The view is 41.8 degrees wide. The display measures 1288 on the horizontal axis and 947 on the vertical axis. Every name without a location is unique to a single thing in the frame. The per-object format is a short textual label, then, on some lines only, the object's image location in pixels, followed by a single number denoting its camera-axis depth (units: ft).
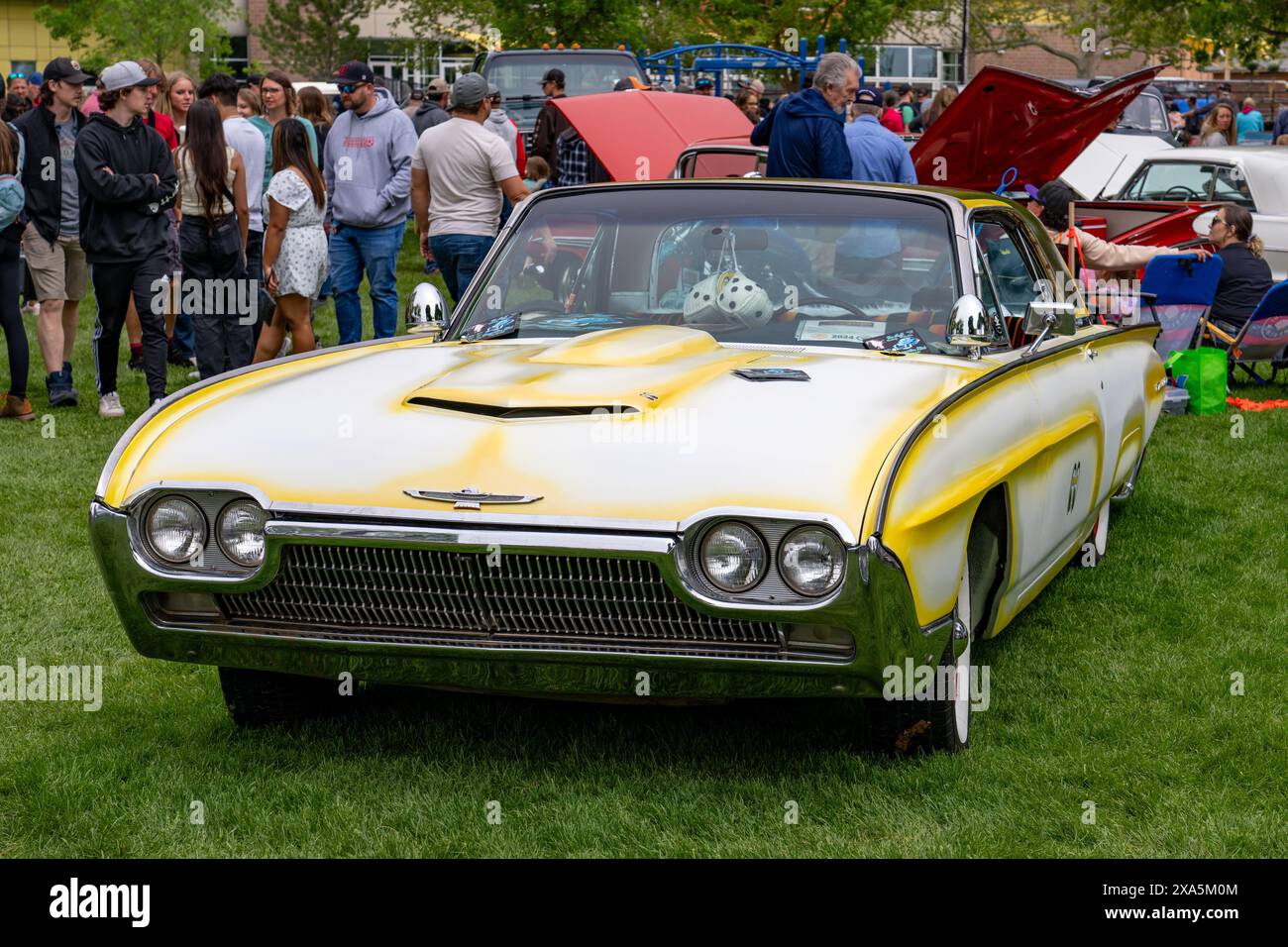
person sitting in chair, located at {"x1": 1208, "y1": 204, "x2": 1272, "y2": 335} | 38.11
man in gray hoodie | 33.81
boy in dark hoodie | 30.50
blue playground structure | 75.87
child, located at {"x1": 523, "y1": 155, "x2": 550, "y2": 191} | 51.55
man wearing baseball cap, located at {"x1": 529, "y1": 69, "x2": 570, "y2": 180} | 52.13
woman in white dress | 31.37
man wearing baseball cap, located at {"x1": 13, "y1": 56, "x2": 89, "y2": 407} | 32.76
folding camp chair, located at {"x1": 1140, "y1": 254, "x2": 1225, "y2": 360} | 37.37
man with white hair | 29.25
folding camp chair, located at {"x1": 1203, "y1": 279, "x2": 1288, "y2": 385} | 36.04
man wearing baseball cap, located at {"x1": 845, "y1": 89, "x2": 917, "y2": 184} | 32.17
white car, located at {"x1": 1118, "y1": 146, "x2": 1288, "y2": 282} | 48.16
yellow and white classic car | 12.40
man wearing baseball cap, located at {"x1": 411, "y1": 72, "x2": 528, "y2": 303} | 32.94
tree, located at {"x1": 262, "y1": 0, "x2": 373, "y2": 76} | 201.26
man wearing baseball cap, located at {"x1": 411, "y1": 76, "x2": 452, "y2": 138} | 51.11
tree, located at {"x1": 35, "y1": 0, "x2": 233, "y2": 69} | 142.72
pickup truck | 64.18
